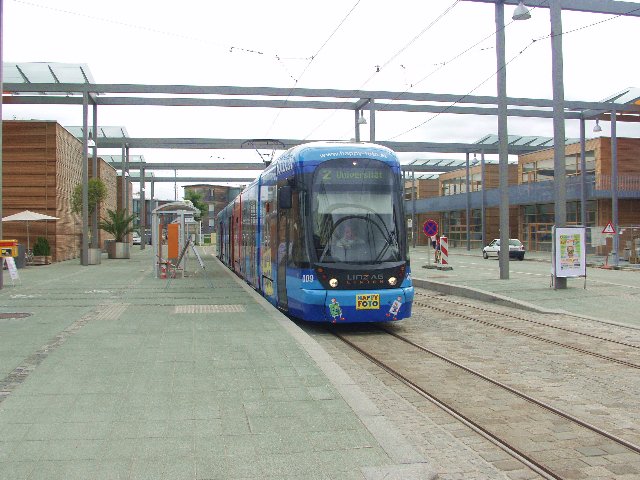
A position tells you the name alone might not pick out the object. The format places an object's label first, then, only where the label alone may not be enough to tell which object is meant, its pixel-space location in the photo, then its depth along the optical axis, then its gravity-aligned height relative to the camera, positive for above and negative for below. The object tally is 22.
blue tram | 11.12 +0.08
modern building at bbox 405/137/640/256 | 40.88 +2.83
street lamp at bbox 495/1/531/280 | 20.78 +3.30
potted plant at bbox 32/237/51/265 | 30.33 -0.39
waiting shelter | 23.02 +0.14
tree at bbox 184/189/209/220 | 103.06 +6.73
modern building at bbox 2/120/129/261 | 31.78 +3.19
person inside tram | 11.28 -0.10
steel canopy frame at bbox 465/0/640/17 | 20.38 +7.02
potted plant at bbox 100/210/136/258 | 38.91 +0.64
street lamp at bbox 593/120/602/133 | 34.97 +5.66
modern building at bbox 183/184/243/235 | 126.12 +8.31
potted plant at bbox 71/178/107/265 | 34.88 +2.45
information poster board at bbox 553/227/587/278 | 18.17 -0.36
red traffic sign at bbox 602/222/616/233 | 30.92 +0.39
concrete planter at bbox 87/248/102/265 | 31.97 -0.65
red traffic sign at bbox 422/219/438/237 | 26.59 +0.44
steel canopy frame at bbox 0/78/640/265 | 28.94 +6.57
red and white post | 28.50 -0.50
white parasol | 27.70 +1.10
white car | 41.07 -0.70
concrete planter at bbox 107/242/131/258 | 38.89 -0.40
